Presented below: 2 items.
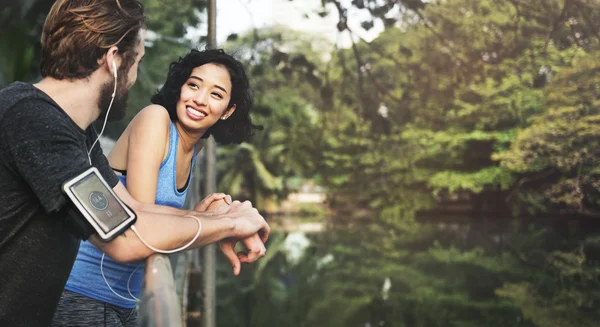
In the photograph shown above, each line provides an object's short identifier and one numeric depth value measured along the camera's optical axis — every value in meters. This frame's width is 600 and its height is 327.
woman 1.28
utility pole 3.61
